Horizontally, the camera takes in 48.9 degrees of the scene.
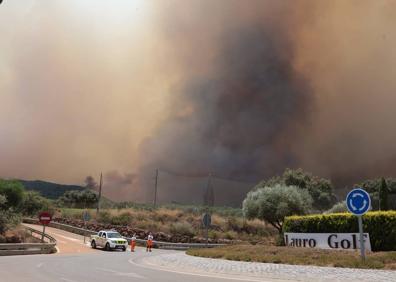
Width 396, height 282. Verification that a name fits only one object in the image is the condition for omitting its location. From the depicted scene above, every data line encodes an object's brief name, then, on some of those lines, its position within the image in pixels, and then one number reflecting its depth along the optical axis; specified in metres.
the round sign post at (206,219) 39.05
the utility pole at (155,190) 82.29
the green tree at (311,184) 99.56
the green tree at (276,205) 46.84
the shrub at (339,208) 52.33
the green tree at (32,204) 80.90
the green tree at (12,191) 69.12
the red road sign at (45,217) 33.66
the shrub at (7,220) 34.97
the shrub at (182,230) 54.12
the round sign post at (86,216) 44.88
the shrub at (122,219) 59.06
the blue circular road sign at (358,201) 16.25
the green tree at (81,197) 141.25
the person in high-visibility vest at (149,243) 38.22
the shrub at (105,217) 60.31
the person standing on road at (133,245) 38.37
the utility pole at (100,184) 74.64
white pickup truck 38.56
